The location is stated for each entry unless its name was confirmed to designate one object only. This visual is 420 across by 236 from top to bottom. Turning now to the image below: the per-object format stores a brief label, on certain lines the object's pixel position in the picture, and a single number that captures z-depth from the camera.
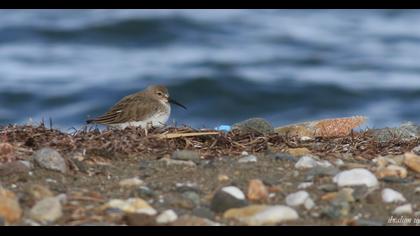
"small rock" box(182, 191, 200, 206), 11.15
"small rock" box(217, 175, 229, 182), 11.98
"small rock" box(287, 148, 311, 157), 13.62
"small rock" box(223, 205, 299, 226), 10.60
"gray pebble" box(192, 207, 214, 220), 10.78
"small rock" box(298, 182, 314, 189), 11.69
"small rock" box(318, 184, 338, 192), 11.52
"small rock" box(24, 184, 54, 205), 10.97
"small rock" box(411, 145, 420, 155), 14.13
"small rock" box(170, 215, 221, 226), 10.44
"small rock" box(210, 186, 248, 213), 10.89
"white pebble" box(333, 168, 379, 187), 11.70
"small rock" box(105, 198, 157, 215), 10.77
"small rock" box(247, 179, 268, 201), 11.30
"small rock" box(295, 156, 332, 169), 12.56
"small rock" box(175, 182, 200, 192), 11.51
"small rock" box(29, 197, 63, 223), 10.52
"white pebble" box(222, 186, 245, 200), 11.20
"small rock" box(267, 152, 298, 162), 12.95
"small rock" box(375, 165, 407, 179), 12.17
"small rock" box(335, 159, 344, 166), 12.73
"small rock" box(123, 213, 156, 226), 10.45
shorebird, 17.66
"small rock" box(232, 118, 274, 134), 14.76
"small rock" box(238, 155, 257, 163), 12.90
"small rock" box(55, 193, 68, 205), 10.94
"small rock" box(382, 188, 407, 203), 11.30
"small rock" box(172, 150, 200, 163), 12.78
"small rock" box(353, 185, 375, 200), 11.34
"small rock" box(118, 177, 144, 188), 11.69
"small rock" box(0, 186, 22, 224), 10.39
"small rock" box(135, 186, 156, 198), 11.32
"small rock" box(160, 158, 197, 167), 12.59
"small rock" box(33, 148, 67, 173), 12.02
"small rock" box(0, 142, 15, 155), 12.41
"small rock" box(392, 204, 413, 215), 10.99
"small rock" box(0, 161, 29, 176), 11.86
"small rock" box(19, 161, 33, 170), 12.00
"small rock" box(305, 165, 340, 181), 12.06
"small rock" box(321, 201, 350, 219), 10.79
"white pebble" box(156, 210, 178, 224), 10.55
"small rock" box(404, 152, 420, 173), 12.57
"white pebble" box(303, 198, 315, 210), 11.06
